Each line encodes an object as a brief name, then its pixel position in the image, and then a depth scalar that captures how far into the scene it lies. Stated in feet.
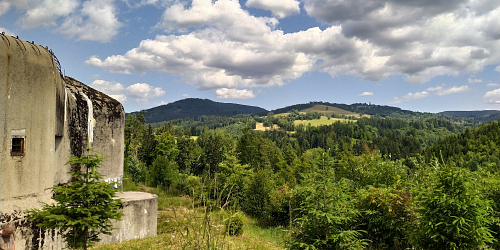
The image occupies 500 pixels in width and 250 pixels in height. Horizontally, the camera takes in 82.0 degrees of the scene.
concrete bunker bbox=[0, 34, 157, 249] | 25.30
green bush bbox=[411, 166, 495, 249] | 23.09
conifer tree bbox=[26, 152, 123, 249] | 19.71
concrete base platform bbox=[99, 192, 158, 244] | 37.91
